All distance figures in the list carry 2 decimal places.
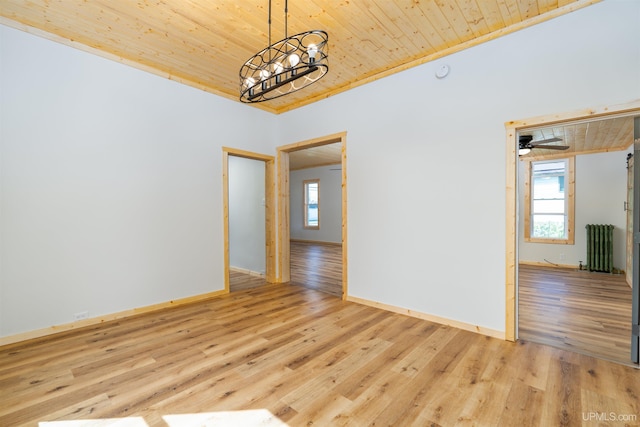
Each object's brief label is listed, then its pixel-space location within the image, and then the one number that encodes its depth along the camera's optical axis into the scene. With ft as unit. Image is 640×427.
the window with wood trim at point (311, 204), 34.14
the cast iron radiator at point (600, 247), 17.98
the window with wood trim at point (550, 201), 19.85
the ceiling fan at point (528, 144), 14.42
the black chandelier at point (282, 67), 5.74
